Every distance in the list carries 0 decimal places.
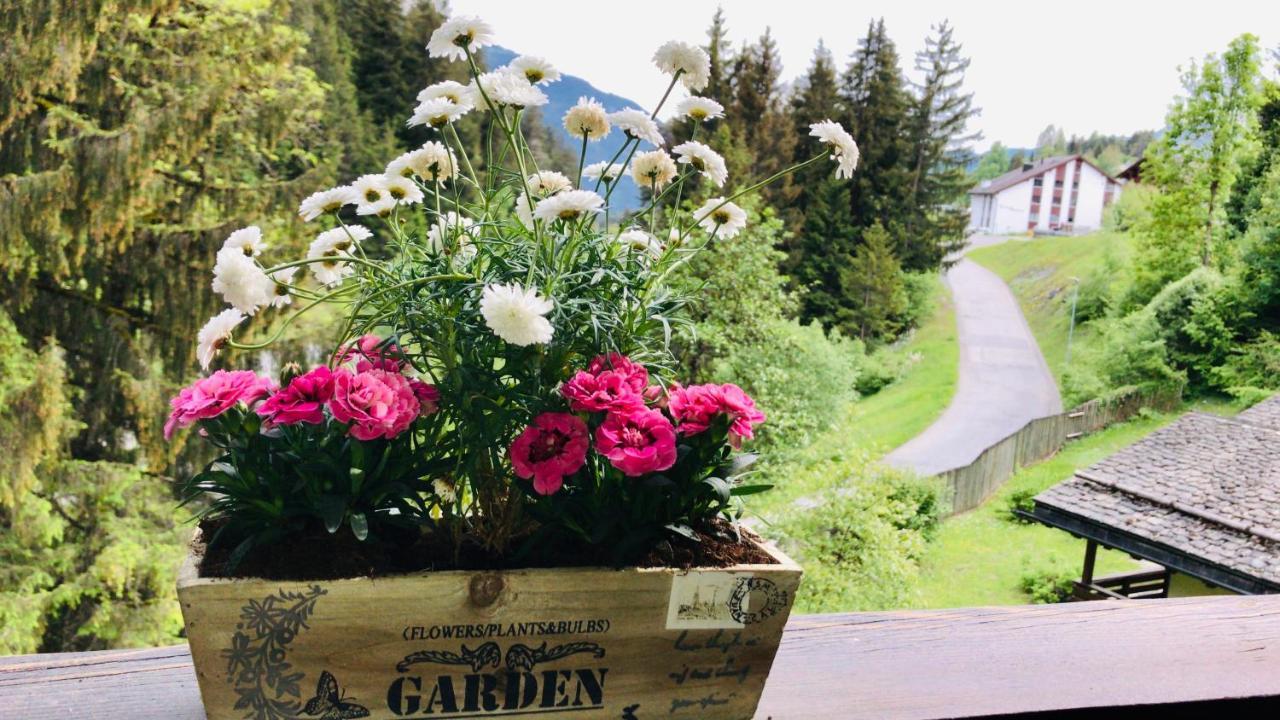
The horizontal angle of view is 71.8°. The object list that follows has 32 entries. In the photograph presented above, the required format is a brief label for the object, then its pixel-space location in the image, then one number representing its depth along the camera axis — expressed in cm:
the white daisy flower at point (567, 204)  65
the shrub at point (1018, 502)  1101
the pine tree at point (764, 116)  1599
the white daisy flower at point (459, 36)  76
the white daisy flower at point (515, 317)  59
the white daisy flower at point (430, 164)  81
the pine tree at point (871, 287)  1599
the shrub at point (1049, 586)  872
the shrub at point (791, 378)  970
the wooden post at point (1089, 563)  694
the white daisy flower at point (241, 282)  69
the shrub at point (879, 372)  1686
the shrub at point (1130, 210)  1620
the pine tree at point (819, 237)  1611
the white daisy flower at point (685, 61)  79
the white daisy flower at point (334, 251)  79
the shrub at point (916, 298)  1900
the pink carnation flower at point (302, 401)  62
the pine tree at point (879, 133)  1722
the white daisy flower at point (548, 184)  83
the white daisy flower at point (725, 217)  83
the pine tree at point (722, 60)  1623
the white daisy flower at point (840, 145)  81
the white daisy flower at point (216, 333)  71
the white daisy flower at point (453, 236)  72
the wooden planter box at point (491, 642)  61
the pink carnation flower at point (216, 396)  64
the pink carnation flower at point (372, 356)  72
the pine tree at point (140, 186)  439
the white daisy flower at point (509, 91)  72
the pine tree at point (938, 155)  1856
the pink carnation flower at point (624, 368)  68
